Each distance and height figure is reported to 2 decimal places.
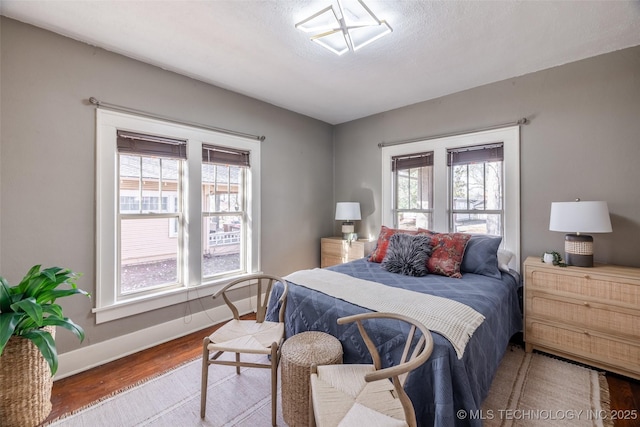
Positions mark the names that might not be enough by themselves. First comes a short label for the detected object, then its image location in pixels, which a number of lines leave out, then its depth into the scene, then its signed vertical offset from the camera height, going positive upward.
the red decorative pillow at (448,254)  2.55 -0.38
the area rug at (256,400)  1.73 -1.26
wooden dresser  2.08 -0.81
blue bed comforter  1.38 -0.77
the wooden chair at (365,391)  1.14 -0.86
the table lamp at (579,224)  2.23 -0.09
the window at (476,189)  3.11 +0.28
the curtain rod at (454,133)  2.87 +0.94
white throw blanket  1.55 -0.59
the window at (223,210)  3.14 +0.04
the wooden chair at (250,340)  1.71 -0.83
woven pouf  1.59 -0.91
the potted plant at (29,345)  1.56 -0.75
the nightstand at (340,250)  3.79 -0.52
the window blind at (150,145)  2.51 +0.65
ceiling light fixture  1.85 +1.38
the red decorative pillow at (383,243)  3.06 -0.34
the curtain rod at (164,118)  2.35 +0.93
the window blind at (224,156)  3.09 +0.67
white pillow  2.68 -0.45
